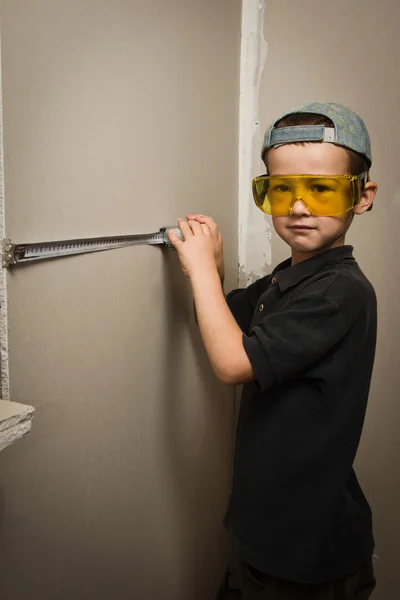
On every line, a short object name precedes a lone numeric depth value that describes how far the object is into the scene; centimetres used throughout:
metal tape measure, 52
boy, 79
